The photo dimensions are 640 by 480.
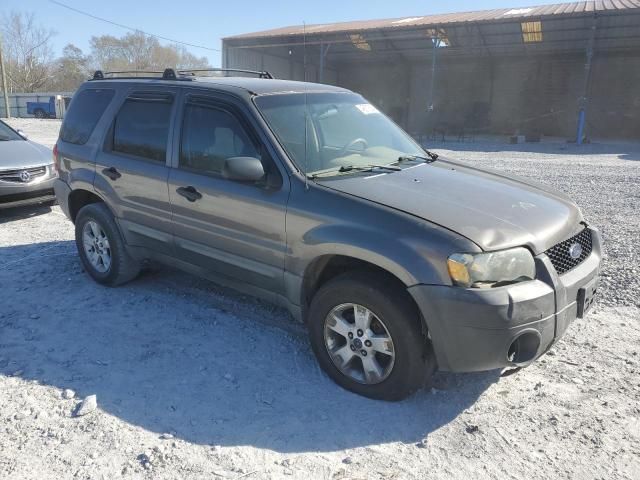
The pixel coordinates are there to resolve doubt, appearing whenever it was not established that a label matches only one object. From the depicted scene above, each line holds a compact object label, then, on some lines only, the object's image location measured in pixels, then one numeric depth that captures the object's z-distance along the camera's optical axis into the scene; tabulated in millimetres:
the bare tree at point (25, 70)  57219
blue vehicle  41594
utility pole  35169
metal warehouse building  25094
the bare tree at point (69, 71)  60275
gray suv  2752
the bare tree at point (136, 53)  57812
